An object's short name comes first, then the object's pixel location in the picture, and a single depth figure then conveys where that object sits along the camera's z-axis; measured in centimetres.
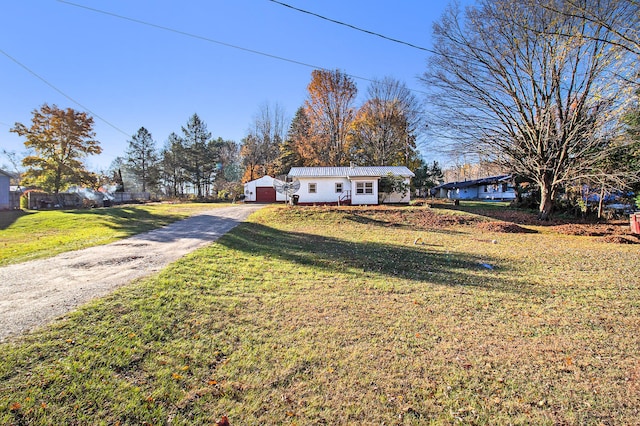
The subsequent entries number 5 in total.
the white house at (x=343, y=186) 2630
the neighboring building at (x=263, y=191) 3640
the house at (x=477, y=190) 4284
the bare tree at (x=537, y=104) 1446
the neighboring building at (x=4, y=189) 2309
